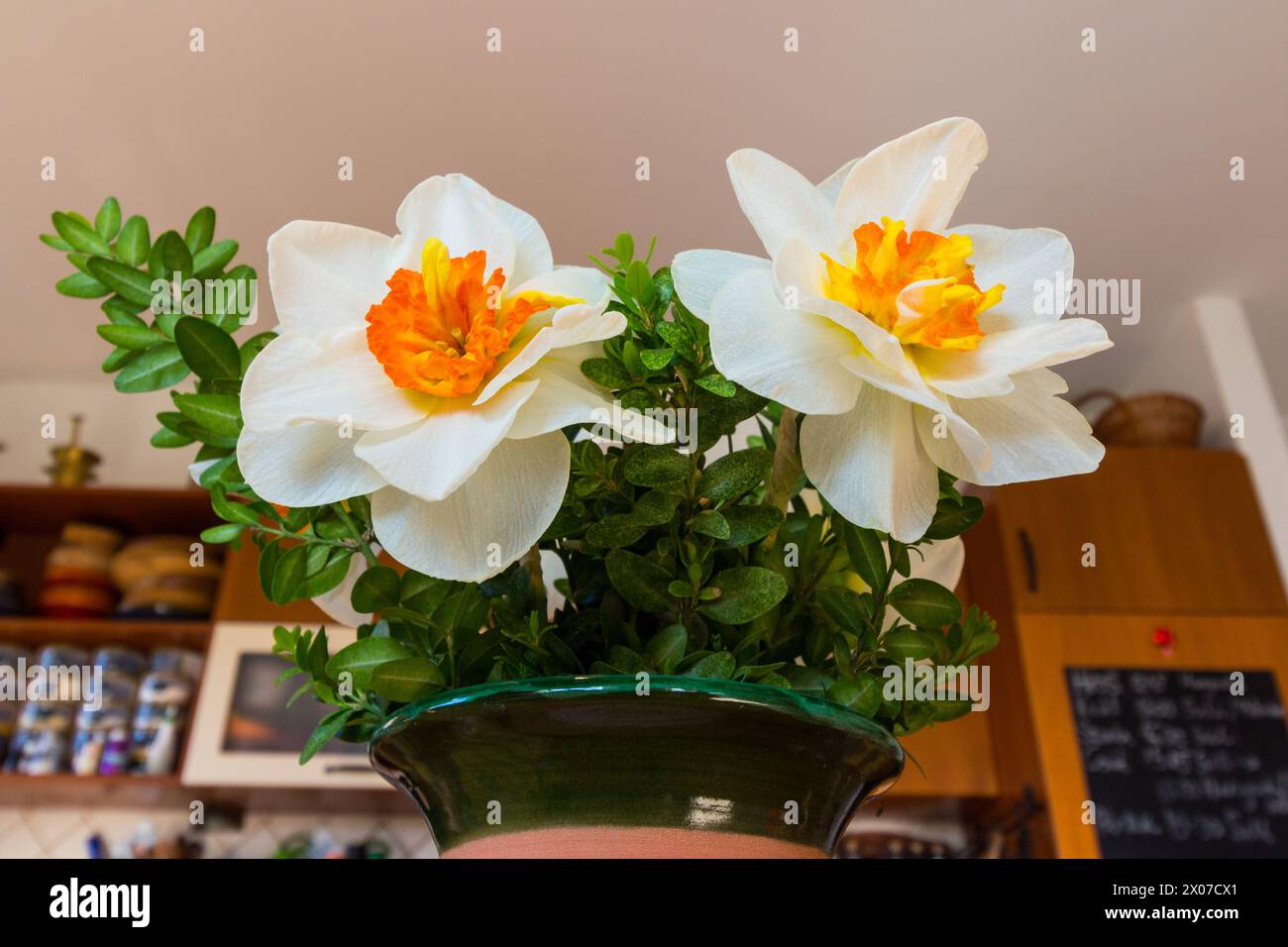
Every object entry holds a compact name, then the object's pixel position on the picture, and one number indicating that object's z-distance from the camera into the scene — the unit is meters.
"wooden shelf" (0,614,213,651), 2.94
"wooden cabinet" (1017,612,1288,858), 2.71
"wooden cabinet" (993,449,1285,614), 2.87
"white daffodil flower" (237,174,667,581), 0.31
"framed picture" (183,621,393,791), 2.78
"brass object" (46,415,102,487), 3.28
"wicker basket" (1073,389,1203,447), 3.09
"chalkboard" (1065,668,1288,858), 2.66
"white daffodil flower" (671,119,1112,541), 0.31
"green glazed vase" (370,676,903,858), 0.31
